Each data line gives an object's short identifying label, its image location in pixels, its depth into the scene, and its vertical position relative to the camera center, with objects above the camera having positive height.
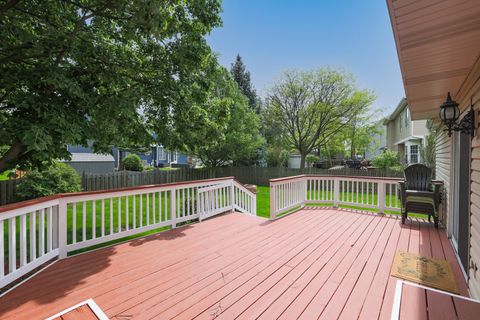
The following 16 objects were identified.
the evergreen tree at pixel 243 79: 21.03 +6.44
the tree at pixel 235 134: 13.93 +1.21
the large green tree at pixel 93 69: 3.35 +1.42
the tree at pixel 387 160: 12.43 -0.20
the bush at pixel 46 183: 7.55 -0.84
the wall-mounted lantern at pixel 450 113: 3.41 +0.59
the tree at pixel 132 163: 16.72 -0.47
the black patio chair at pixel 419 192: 5.07 -0.75
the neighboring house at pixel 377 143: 19.50 +1.23
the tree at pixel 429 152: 10.62 +0.17
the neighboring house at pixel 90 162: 16.51 -0.43
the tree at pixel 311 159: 22.02 -0.26
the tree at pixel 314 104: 15.66 +3.29
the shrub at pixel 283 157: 17.11 -0.07
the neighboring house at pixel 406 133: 13.19 +1.32
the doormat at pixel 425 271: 2.86 -1.43
